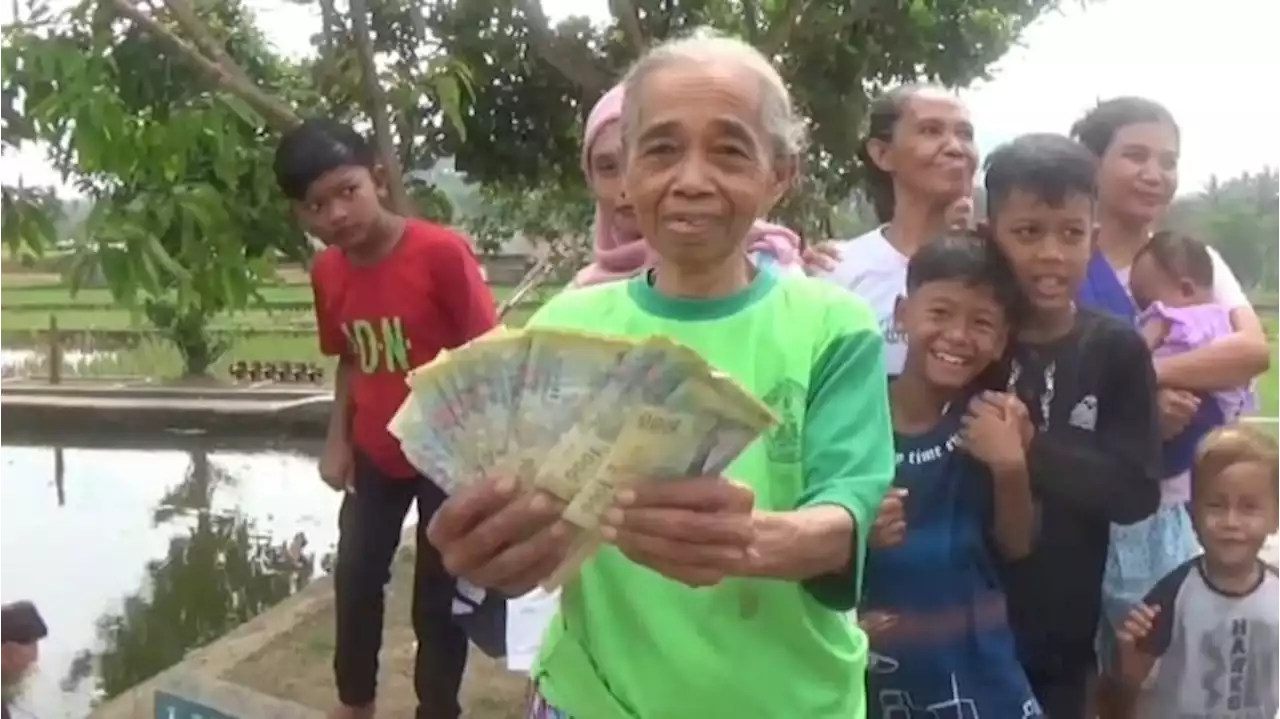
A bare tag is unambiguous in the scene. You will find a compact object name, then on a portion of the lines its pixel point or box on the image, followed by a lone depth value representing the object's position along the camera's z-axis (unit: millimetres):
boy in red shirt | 2990
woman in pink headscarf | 2225
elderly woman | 1299
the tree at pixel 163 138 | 2725
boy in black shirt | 2037
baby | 2369
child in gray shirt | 2297
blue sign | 3069
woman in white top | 2275
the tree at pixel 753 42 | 4961
